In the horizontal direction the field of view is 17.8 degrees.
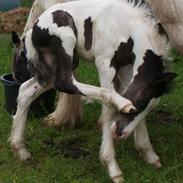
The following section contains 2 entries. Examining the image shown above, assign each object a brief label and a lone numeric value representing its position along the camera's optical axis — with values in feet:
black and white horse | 14.11
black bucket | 19.76
